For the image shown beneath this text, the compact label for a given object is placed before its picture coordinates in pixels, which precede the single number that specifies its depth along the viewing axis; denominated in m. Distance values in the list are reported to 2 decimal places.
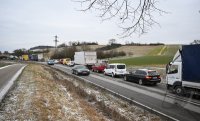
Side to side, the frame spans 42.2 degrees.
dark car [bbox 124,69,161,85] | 23.19
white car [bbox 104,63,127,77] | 32.69
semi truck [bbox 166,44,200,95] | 12.89
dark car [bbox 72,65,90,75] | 35.21
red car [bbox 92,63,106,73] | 40.84
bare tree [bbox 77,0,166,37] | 6.19
